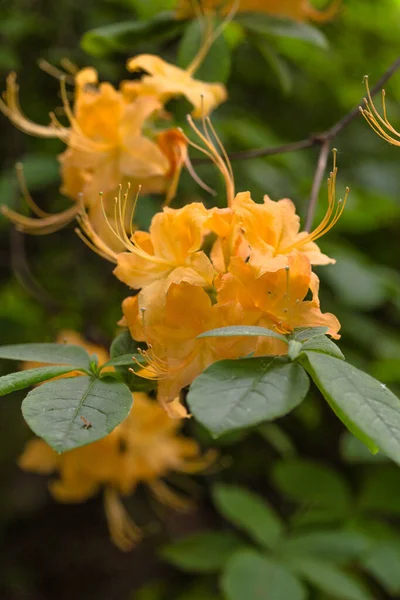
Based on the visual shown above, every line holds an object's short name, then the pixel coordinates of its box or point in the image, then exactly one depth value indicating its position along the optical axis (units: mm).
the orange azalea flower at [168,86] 1096
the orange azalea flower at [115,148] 1089
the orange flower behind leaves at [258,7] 1236
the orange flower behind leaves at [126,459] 1438
